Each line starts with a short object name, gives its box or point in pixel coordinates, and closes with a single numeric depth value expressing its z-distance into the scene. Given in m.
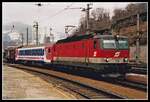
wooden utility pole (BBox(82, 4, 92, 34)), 41.01
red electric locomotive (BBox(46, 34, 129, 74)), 22.06
